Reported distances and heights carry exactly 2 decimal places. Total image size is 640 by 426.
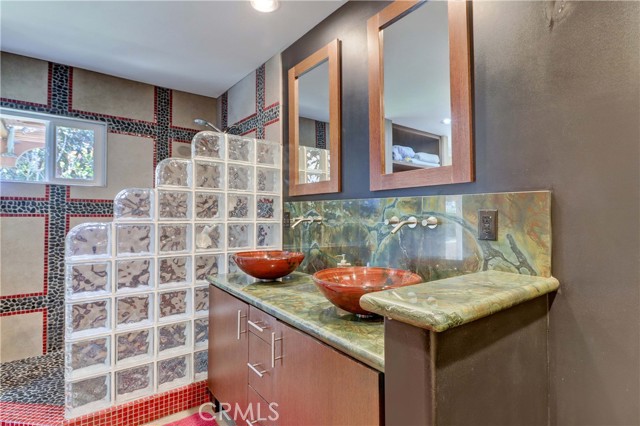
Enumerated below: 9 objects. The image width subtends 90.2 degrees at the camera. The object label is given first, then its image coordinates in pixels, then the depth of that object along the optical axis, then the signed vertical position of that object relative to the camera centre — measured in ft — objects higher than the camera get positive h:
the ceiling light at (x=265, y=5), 6.15 +4.22
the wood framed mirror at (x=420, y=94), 4.24 +1.89
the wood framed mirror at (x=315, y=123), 6.35 +2.12
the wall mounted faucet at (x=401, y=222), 4.77 -0.04
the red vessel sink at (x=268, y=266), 5.73 -0.83
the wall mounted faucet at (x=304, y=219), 6.86 +0.02
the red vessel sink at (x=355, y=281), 3.52 -0.83
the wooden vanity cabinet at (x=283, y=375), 3.02 -1.90
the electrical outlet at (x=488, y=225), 3.85 -0.08
